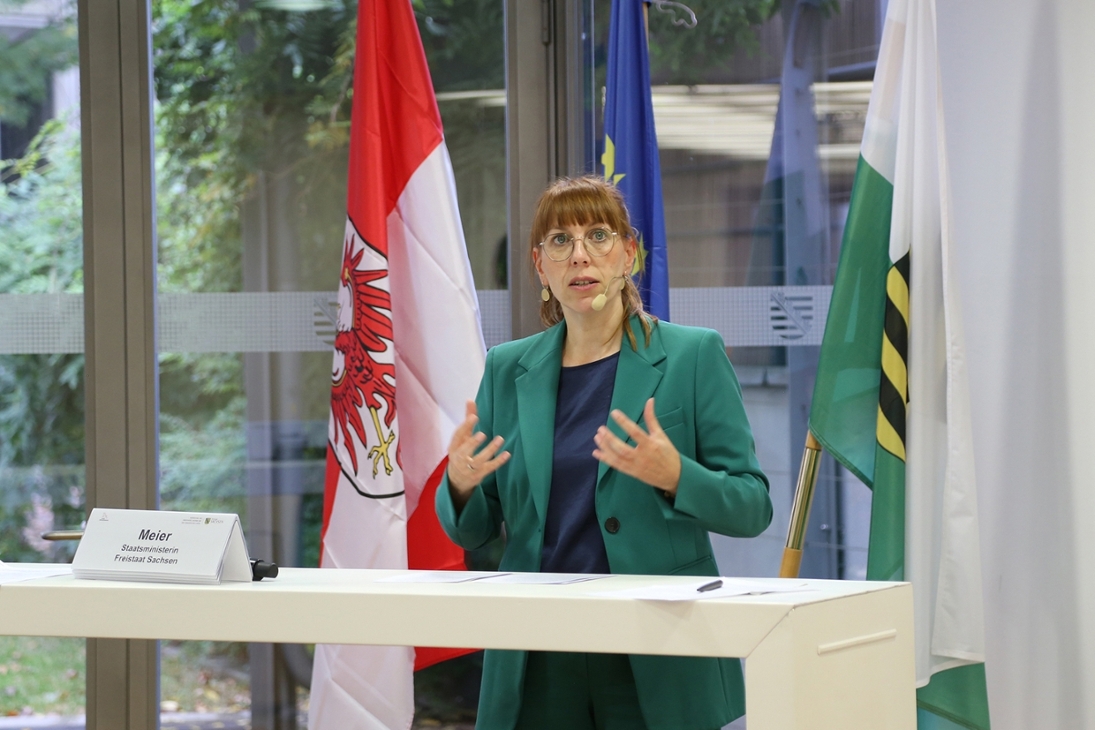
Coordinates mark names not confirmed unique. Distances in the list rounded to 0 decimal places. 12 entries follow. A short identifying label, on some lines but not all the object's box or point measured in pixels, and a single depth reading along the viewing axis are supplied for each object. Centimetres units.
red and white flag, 656
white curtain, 629
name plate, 554
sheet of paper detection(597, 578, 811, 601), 540
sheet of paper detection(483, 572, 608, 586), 555
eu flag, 670
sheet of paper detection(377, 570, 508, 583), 556
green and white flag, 625
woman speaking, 569
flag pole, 638
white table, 537
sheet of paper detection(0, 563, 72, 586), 560
